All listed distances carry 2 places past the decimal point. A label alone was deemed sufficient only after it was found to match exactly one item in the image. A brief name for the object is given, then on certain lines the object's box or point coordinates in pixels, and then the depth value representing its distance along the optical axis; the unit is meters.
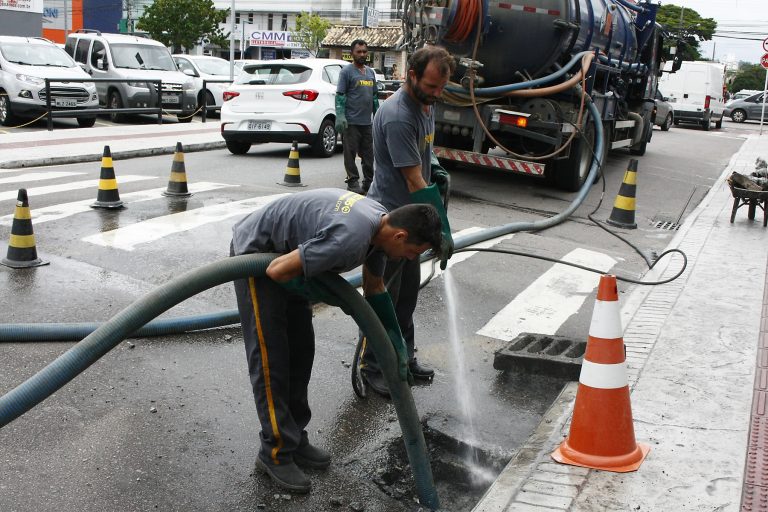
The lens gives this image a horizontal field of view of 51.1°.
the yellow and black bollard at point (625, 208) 9.77
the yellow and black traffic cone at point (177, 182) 9.37
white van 31.09
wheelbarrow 9.55
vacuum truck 9.95
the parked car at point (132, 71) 18.88
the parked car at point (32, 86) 16.78
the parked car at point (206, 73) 20.94
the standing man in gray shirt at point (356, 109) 10.08
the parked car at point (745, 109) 40.44
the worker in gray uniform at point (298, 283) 3.13
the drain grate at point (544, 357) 4.82
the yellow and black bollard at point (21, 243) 6.27
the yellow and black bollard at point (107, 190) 8.41
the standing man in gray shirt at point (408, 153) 4.35
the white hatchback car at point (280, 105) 13.25
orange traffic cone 3.71
